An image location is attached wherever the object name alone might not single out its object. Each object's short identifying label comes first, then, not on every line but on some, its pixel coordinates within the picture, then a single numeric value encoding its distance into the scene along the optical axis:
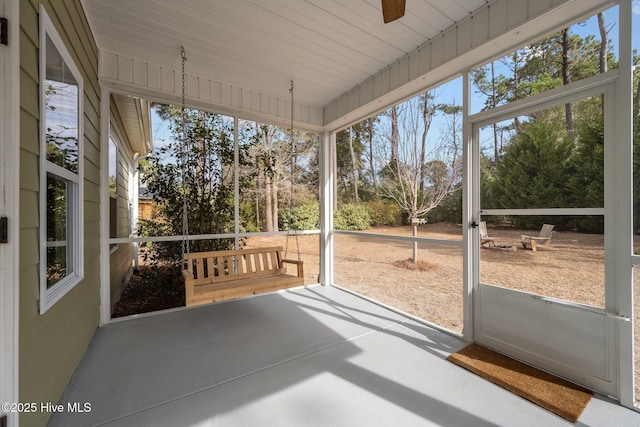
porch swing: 2.49
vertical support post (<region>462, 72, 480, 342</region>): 2.59
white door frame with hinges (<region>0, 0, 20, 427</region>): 1.14
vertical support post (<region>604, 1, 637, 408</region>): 1.72
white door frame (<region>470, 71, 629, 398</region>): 1.80
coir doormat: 1.72
